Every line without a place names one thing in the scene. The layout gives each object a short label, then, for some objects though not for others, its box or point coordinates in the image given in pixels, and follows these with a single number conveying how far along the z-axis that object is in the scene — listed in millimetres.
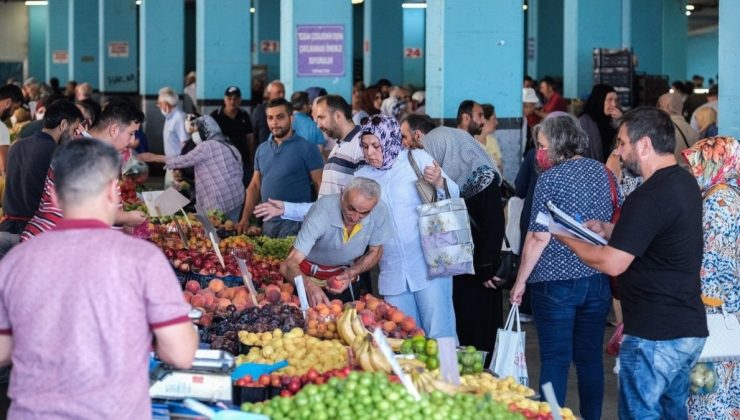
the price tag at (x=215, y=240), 7727
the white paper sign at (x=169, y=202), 8664
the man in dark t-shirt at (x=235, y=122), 15558
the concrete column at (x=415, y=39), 37375
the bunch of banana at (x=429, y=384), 5109
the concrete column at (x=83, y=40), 30641
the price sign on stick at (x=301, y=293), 6934
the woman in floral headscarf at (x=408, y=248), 7562
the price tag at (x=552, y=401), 4848
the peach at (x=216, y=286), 7977
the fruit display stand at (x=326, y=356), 4820
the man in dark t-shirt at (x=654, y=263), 5539
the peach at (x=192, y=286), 8049
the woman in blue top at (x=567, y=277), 6805
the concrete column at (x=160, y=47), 22094
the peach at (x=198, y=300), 7426
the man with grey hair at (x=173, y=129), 14384
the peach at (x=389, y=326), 6752
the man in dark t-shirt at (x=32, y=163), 7969
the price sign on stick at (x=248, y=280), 7031
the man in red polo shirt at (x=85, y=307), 3760
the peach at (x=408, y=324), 6852
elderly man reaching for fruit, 7086
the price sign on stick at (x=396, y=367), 4605
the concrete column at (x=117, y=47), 27844
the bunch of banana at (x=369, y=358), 5497
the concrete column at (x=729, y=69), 9047
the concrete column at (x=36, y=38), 42656
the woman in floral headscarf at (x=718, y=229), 6426
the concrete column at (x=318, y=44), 13977
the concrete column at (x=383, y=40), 28344
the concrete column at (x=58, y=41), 34000
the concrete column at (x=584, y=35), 18750
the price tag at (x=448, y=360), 5227
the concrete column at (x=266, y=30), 35281
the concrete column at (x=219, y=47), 17816
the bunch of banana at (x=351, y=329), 6383
